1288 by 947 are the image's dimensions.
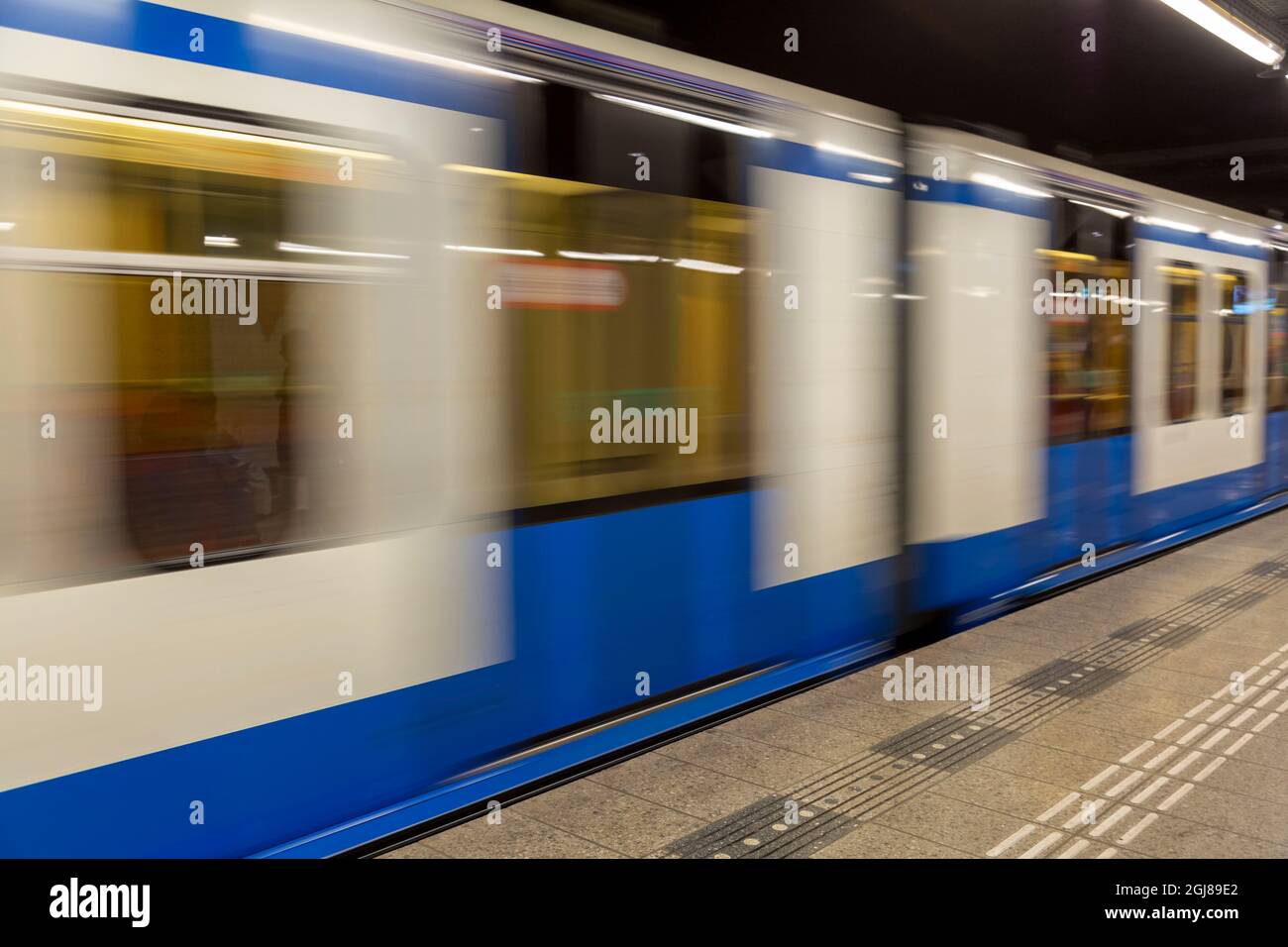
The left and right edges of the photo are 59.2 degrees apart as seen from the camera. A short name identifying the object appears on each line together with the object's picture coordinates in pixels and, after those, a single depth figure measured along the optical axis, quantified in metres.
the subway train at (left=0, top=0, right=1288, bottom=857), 2.52
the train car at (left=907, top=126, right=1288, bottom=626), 5.46
